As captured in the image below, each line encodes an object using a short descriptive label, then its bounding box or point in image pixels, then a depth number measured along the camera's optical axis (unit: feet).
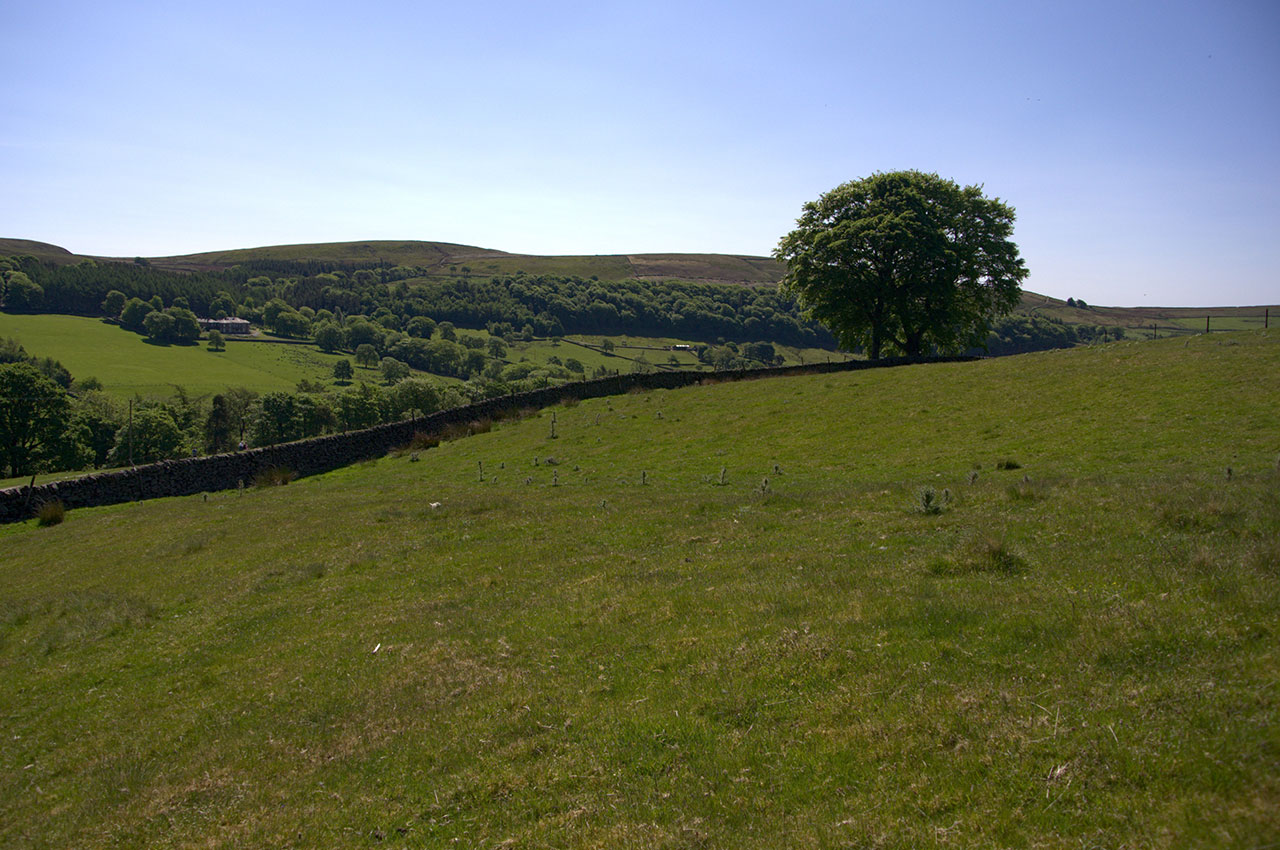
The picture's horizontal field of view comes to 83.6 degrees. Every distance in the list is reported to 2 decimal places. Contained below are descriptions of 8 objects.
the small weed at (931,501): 48.52
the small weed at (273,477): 113.91
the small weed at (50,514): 95.50
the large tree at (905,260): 155.84
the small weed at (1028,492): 47.35
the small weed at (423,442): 128.06
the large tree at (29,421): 181.16
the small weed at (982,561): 34.06
